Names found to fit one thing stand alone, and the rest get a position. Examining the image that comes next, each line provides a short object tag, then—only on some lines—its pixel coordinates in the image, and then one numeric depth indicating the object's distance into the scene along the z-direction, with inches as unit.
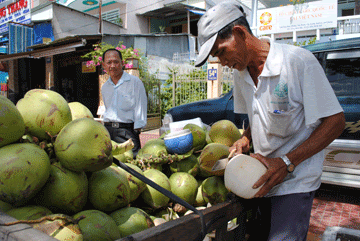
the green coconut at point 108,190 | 51.5
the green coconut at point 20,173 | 41.4
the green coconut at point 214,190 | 66.7
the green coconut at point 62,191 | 46.1
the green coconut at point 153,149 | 78.0
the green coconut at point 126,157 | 71.4
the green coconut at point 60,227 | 38.2
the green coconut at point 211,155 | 69.1
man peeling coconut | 53.7
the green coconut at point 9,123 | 43.9
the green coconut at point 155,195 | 63.4
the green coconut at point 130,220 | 50.1
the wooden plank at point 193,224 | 38.0
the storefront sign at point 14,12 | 627.7
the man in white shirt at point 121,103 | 138.9
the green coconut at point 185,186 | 68.6
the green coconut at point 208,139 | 92.1
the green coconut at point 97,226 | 44.2
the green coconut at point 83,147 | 46.1
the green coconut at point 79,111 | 63.4
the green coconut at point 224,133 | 84.1
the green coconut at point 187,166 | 78.7
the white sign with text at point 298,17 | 559.2
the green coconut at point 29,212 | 41.6
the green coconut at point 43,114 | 51.4
